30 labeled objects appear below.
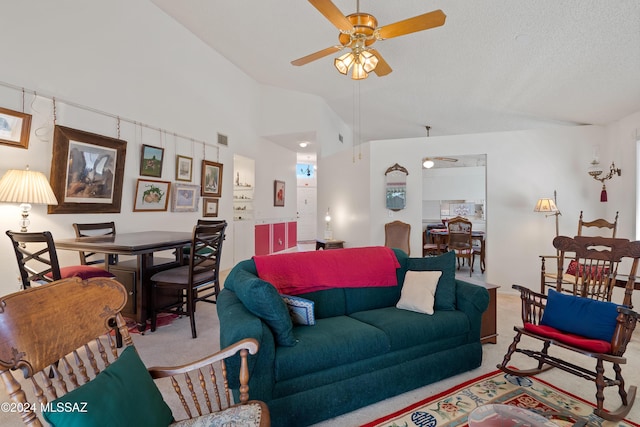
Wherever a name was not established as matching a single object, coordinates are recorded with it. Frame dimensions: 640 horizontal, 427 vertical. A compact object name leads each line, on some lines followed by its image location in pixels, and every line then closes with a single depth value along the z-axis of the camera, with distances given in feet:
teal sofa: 5.58
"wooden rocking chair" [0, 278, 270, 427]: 2.99
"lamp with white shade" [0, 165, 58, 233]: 8.74
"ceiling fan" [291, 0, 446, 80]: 7.63
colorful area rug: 5.87
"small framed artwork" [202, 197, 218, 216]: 17.74
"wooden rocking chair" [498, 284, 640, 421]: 5.98
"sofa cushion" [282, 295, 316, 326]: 6.82
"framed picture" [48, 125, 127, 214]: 10.69
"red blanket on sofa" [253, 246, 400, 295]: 7.67
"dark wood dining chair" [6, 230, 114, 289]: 7.54
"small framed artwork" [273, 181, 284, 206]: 24.48
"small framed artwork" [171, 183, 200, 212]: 15.75
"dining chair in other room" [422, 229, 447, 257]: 18.70
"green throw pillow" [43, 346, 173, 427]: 2.89
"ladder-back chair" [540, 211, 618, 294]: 12.85
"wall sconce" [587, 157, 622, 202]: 13.78
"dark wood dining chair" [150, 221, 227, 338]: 9.79
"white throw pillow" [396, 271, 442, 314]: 7.77
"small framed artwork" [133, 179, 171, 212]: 13.80
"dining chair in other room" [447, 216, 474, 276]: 17.81
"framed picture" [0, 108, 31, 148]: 9.23
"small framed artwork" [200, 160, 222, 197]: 17.35
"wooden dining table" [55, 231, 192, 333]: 8.85
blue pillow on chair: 6.50
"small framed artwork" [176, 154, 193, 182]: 15.74
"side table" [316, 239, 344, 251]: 19.48
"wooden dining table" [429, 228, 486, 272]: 18.80
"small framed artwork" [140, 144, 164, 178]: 13.87
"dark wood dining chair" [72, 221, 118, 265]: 11.06
